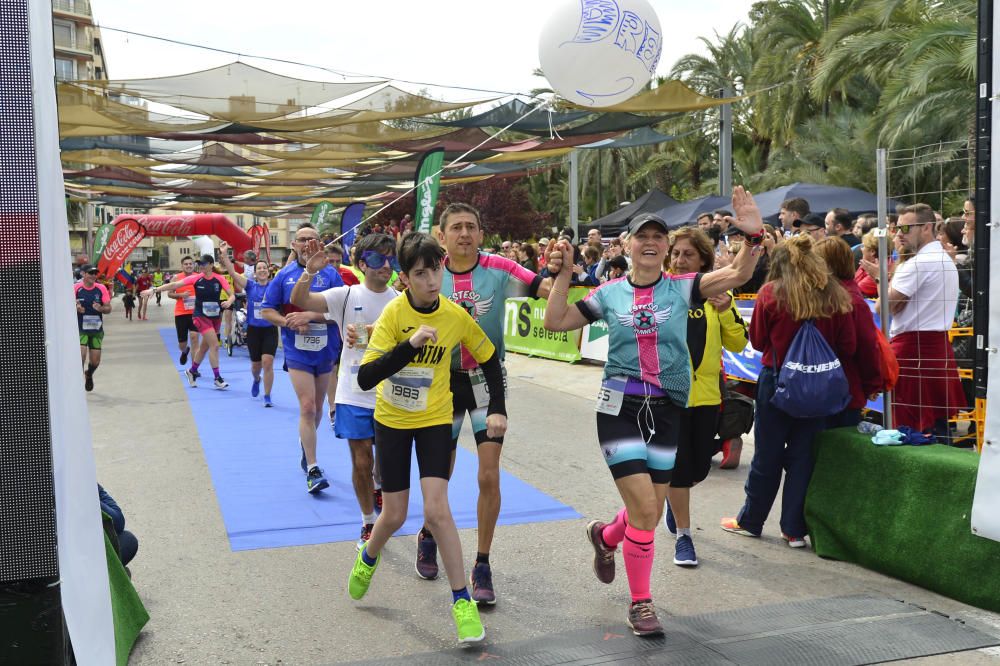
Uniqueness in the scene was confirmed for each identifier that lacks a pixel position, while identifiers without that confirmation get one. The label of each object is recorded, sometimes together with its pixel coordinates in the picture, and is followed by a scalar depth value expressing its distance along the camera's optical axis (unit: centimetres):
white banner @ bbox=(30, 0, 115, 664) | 277
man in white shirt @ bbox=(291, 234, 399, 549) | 558
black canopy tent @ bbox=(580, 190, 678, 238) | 2327
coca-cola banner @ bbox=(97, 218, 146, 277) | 2625
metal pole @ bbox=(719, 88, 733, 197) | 1645
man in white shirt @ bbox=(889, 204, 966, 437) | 682
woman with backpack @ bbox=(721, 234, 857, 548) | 546
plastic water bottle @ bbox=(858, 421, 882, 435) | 534
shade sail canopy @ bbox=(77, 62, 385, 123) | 1290
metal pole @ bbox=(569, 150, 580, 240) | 2523
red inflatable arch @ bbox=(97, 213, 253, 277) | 3172
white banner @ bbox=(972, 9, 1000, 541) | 397
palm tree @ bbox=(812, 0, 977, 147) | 1616
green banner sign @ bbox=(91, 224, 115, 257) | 2936
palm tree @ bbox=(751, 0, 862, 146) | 2644
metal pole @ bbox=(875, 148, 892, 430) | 578
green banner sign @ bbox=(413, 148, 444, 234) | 995
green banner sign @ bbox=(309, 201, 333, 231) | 2650
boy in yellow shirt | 436
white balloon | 707
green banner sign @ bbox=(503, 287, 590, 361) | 1534
